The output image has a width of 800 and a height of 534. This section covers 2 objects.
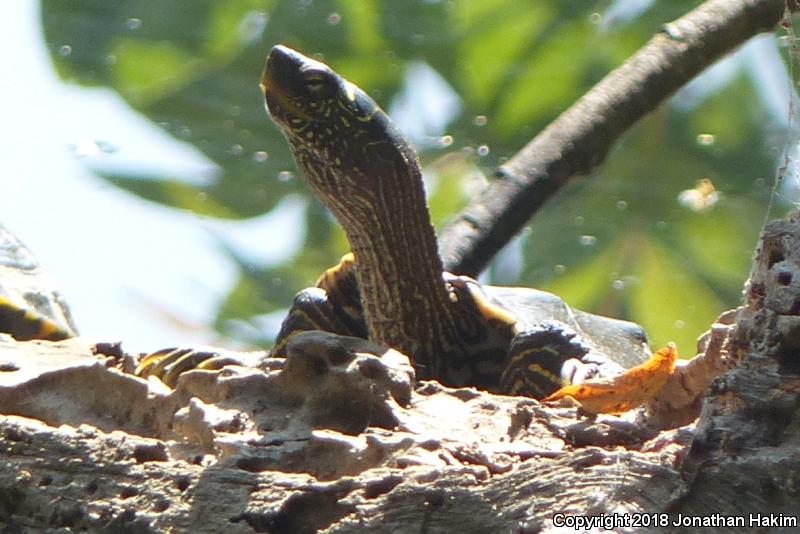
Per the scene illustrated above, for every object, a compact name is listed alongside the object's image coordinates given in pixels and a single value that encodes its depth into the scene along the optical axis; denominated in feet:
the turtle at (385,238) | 13.12
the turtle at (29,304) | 14.66
